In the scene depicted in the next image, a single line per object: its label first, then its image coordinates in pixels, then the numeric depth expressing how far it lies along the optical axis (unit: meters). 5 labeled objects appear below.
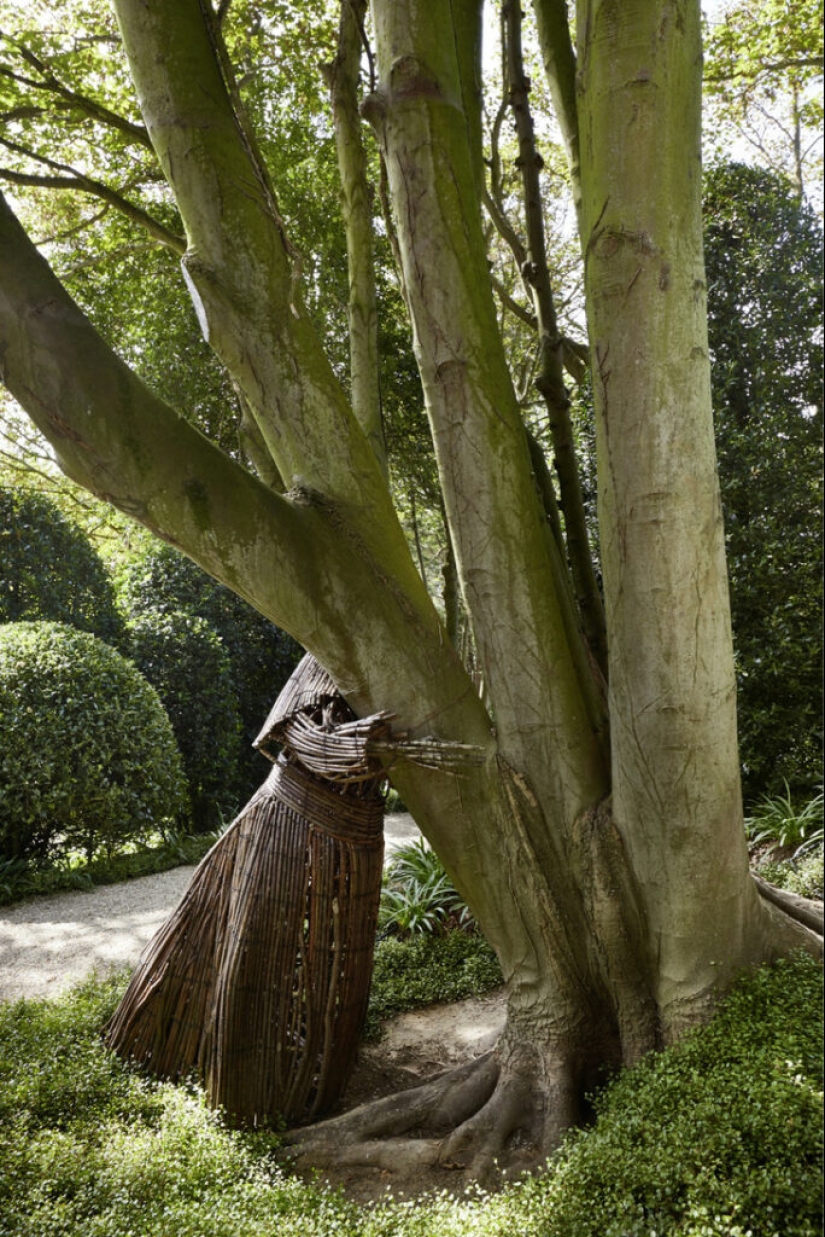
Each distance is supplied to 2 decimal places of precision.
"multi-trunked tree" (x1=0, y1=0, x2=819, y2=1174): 2.49
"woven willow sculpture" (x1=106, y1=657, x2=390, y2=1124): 3.14
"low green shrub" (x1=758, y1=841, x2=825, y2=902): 4.49
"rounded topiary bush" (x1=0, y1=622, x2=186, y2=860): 6.77
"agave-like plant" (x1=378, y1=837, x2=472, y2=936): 5.38
